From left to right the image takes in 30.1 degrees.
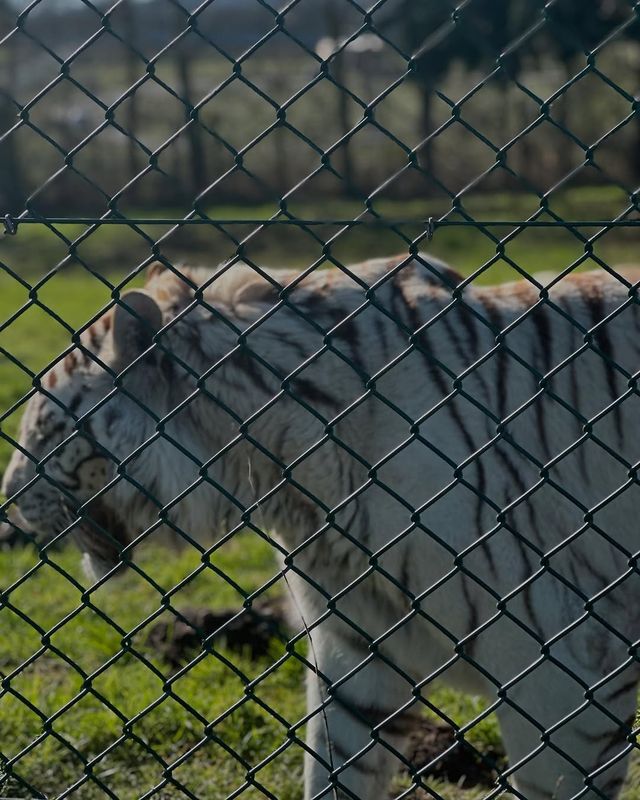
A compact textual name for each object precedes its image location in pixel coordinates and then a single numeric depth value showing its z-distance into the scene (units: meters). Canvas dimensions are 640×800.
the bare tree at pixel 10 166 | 16.16
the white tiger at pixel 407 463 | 2.93
